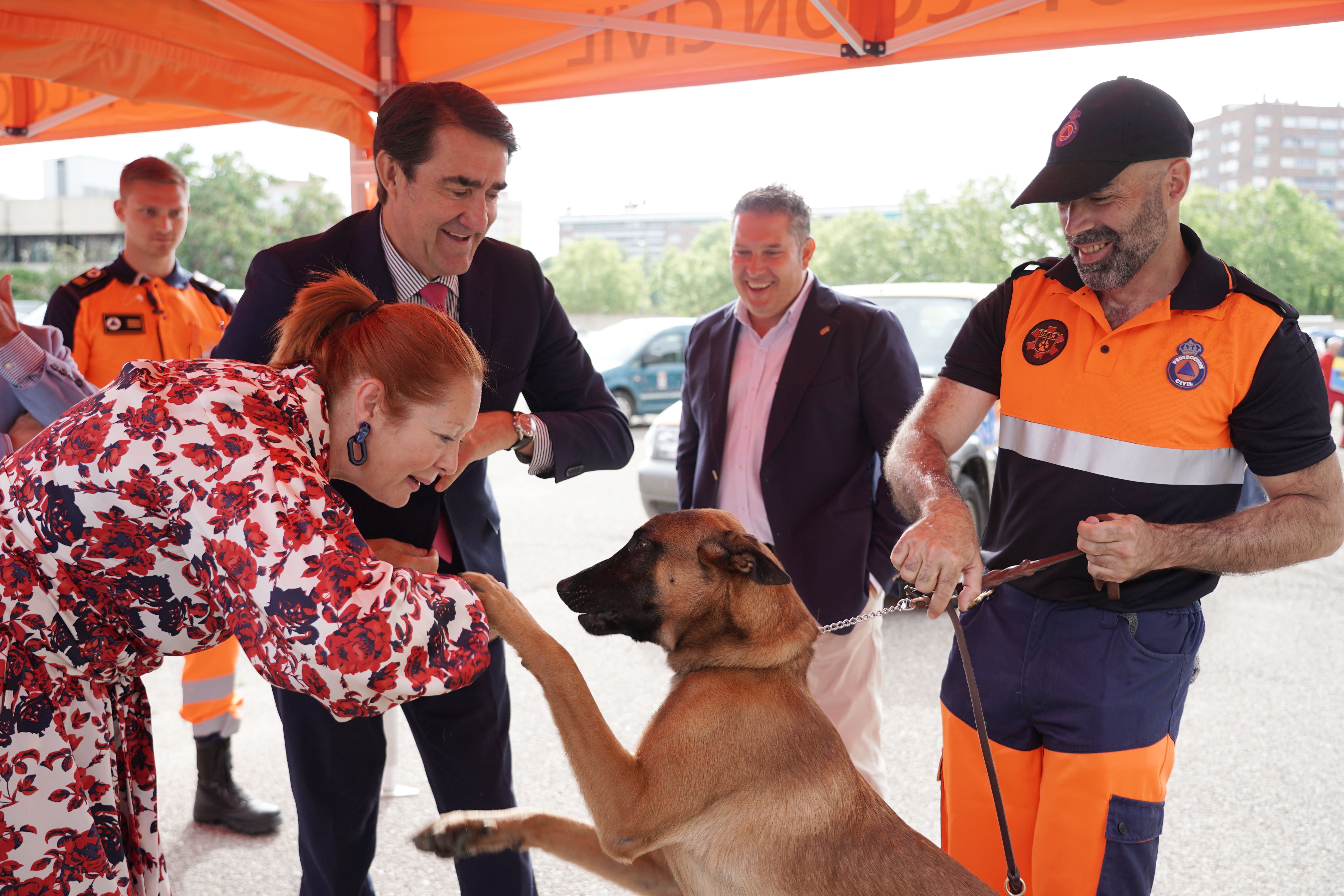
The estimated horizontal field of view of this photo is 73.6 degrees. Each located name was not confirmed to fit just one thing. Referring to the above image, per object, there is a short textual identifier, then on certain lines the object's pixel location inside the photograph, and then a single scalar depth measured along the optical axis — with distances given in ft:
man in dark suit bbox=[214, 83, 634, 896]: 7.20
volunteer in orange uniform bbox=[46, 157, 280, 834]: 13.96
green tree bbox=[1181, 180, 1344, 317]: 123.13
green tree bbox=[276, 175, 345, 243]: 164.14
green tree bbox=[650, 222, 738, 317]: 160.97
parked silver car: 24.62
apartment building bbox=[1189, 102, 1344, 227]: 291.79
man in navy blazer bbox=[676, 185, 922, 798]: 11.68
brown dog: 6.28
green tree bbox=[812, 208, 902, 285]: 142.10
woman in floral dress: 4.24
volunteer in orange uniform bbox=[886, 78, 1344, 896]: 6.31
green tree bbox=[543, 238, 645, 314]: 174.40
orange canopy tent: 11.78
